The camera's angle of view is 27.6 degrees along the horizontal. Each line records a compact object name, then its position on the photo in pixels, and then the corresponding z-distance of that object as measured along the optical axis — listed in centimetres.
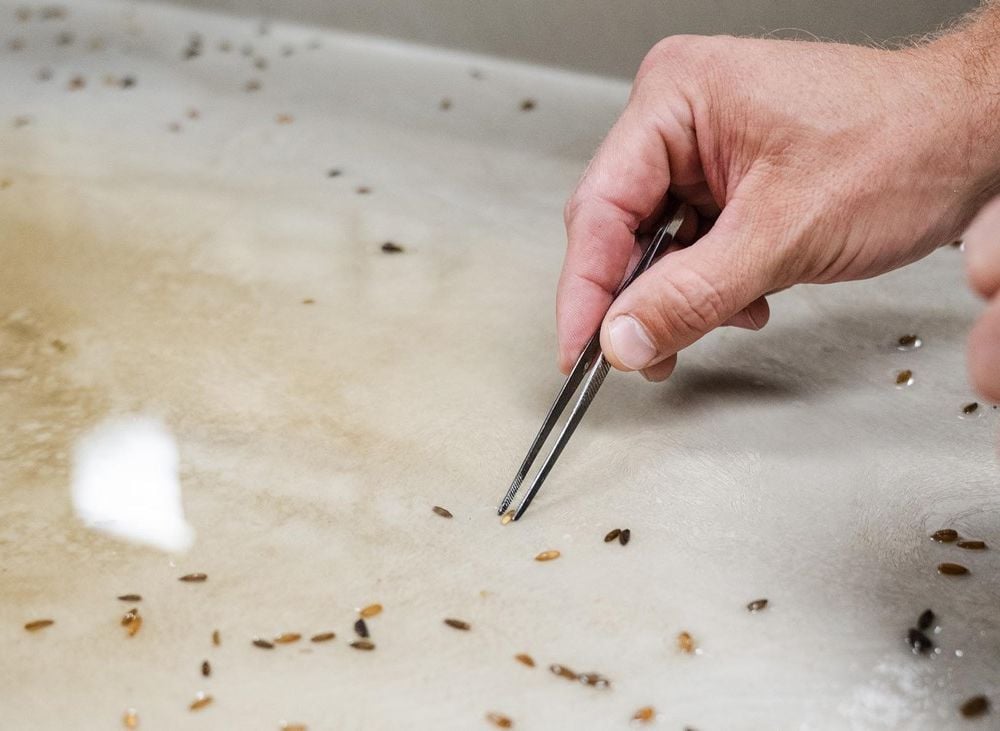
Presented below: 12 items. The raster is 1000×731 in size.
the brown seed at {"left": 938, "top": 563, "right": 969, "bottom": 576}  58
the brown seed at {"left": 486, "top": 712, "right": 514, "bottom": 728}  54
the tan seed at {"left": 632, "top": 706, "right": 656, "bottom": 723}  54
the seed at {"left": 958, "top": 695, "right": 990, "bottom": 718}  54
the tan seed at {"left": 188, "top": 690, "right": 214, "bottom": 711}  54
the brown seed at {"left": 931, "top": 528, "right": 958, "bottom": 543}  59
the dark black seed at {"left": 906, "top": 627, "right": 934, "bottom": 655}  56
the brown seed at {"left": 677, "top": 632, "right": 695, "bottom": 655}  56
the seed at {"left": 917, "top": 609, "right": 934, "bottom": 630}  56
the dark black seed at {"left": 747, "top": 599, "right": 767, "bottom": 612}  57
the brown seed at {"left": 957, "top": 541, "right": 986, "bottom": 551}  59
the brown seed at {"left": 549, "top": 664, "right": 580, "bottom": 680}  55
